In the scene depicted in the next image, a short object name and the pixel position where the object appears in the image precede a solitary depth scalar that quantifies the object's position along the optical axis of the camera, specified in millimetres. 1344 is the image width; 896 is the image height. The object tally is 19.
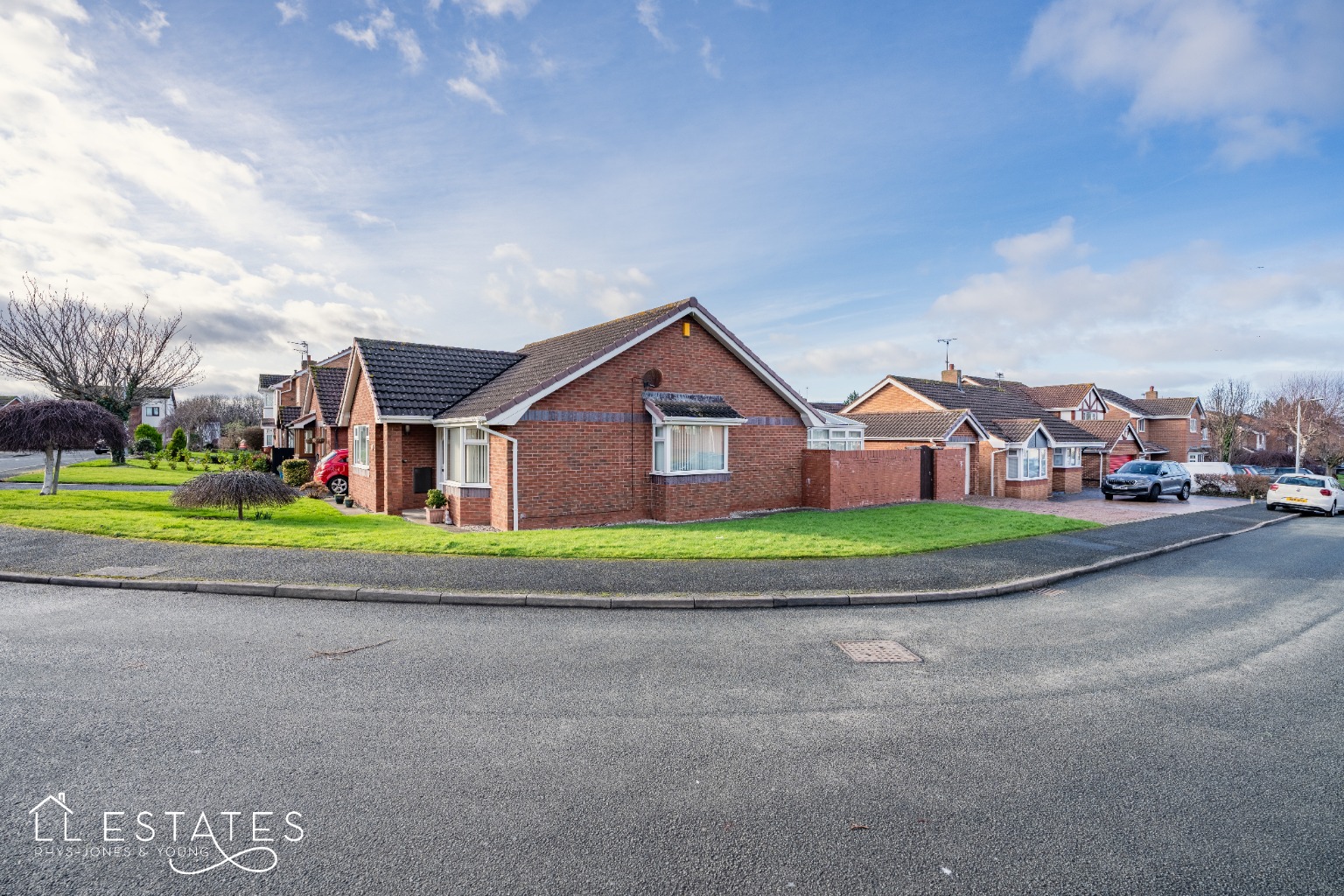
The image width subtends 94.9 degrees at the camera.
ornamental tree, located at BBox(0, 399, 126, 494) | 17359
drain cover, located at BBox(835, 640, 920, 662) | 6523
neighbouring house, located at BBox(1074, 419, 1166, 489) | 35438
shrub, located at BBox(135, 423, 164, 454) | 45722
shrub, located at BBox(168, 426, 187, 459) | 34688
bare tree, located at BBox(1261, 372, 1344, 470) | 50531
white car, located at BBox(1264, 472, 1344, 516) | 23000
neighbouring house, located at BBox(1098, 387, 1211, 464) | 51219
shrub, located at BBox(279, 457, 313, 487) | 24344
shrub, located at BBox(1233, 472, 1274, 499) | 28281
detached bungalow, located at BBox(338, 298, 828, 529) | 14539
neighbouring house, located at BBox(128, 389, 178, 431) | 71750
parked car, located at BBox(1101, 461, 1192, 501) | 26125
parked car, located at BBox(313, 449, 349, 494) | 21156
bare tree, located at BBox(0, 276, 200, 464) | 34156
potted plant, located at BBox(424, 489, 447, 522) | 15266
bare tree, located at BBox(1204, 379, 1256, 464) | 55375
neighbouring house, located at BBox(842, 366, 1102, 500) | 26094
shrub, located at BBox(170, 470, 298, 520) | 14188
